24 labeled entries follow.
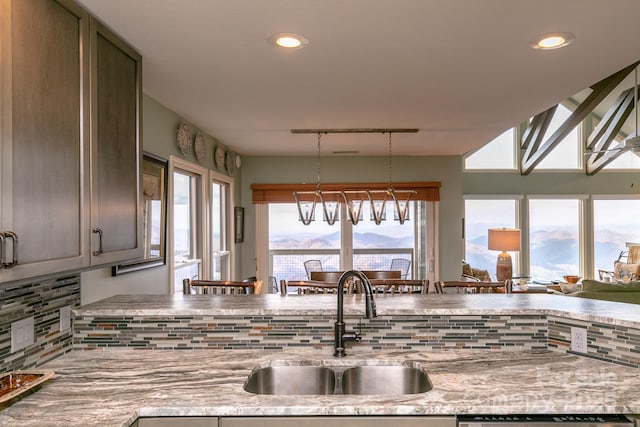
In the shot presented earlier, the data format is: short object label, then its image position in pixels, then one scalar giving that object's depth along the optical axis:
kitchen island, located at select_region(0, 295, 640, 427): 1.42
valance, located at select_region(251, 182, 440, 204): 6.11
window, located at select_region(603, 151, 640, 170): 8.71
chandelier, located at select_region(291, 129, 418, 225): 3.78
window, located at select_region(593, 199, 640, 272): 8.78
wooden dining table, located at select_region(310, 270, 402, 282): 4.22
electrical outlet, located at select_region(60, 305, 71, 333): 1.94
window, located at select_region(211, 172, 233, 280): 4.84
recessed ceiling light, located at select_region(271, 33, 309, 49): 2.05
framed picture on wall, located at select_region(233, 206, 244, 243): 5.71
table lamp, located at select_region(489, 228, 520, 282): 6.66
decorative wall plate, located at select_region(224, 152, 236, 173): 5.18
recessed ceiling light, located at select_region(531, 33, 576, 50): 2.05
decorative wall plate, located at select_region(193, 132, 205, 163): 4.01
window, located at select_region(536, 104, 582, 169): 8.74
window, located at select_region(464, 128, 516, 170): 8.73
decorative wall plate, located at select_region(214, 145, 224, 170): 4.74
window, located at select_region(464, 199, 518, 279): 8.74
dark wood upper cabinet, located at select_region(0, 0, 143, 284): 1.31
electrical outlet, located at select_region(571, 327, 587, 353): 1.87
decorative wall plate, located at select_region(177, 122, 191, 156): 3.64
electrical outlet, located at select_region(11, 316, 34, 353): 1.64
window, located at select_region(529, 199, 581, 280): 8.78
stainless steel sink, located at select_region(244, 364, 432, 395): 1.83
